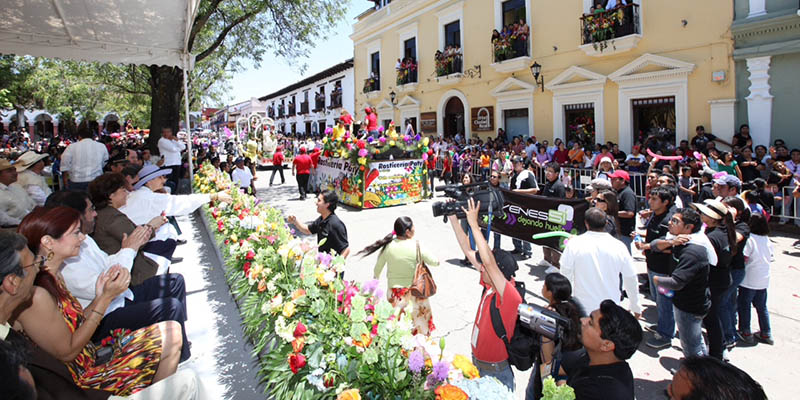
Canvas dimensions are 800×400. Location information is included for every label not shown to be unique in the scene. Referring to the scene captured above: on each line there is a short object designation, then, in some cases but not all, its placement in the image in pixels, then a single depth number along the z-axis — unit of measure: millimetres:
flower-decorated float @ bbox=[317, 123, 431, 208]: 11148
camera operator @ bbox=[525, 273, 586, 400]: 2488
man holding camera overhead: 2520
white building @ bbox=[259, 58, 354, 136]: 29250
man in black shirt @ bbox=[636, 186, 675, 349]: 4148
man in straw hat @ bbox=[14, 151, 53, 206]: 6070
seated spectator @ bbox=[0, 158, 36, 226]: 5102
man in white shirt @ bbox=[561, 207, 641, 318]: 3332
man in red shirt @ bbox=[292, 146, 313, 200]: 12680
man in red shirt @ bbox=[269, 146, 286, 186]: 15875
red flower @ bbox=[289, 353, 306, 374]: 2282
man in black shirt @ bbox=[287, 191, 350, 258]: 4543
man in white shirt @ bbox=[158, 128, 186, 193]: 10375
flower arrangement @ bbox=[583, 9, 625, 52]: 12500
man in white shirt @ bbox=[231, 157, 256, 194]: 10141
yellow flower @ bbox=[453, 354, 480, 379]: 1997
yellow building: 11234
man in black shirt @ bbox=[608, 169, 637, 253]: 5449
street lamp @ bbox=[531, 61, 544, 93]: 14844
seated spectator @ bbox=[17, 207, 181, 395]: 2168
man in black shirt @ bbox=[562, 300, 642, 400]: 2020
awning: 6769
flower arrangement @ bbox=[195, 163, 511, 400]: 2031
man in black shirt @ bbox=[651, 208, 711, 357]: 3461
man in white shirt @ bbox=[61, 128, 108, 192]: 7641
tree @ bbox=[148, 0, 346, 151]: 13117
